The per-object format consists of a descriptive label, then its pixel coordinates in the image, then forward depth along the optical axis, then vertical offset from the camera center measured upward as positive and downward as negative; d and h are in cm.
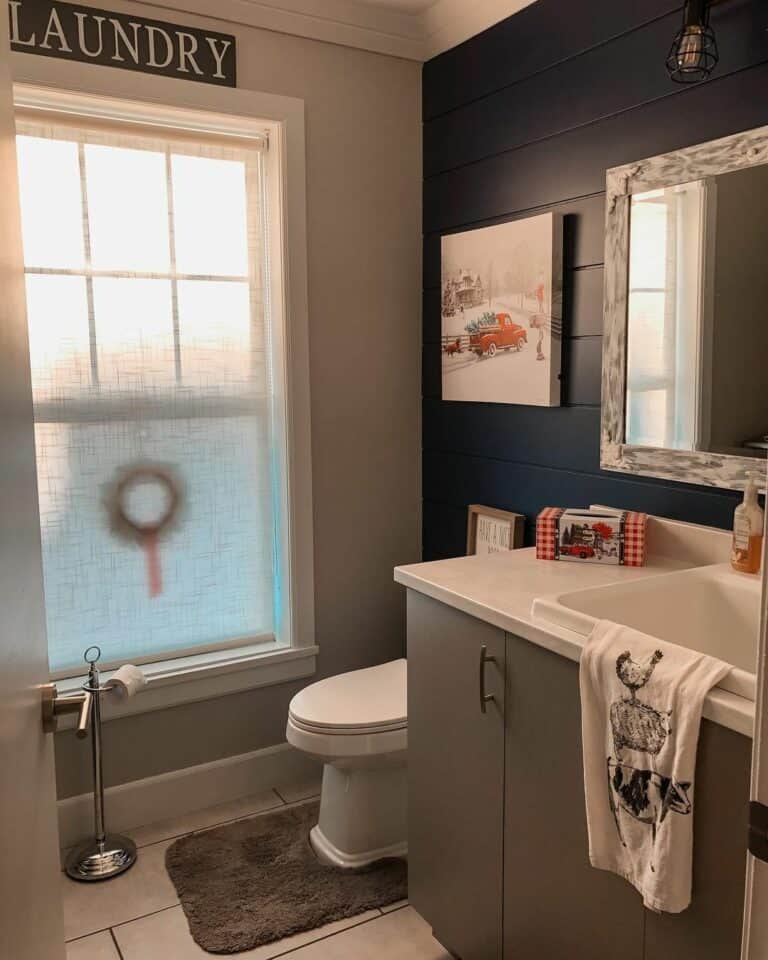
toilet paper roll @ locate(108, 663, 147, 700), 231 -81
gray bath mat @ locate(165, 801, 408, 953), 210 -133
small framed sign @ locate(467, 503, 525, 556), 250 -45
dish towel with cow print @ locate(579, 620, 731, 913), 126 -59
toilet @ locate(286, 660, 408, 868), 221 -99
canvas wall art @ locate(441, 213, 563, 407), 231 +20
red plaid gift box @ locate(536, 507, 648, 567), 199 -37
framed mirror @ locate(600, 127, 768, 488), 179 +15
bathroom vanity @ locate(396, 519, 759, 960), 124 -75
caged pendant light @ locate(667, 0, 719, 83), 174 +69
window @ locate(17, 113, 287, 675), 238 +0
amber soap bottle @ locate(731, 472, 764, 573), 171 -32
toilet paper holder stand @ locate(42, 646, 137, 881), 232 -132
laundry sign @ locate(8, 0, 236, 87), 220 +94
